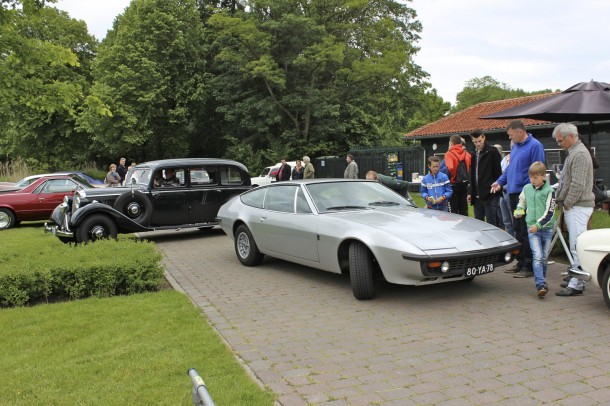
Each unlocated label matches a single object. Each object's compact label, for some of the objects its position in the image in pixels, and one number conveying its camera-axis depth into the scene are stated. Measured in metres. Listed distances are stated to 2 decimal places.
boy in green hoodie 5.82
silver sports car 5.42
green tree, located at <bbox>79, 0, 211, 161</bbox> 32.19
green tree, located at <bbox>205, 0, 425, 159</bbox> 30.08
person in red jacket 8.71
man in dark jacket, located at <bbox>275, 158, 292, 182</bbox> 18.55
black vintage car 10.67
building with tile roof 20.94
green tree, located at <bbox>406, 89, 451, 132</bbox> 57.44
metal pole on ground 2.01
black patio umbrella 7.65
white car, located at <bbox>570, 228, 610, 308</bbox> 5.13
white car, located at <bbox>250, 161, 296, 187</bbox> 24.98
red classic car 15.01
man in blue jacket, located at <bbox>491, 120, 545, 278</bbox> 6.81
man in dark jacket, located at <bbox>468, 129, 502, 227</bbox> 7.91
